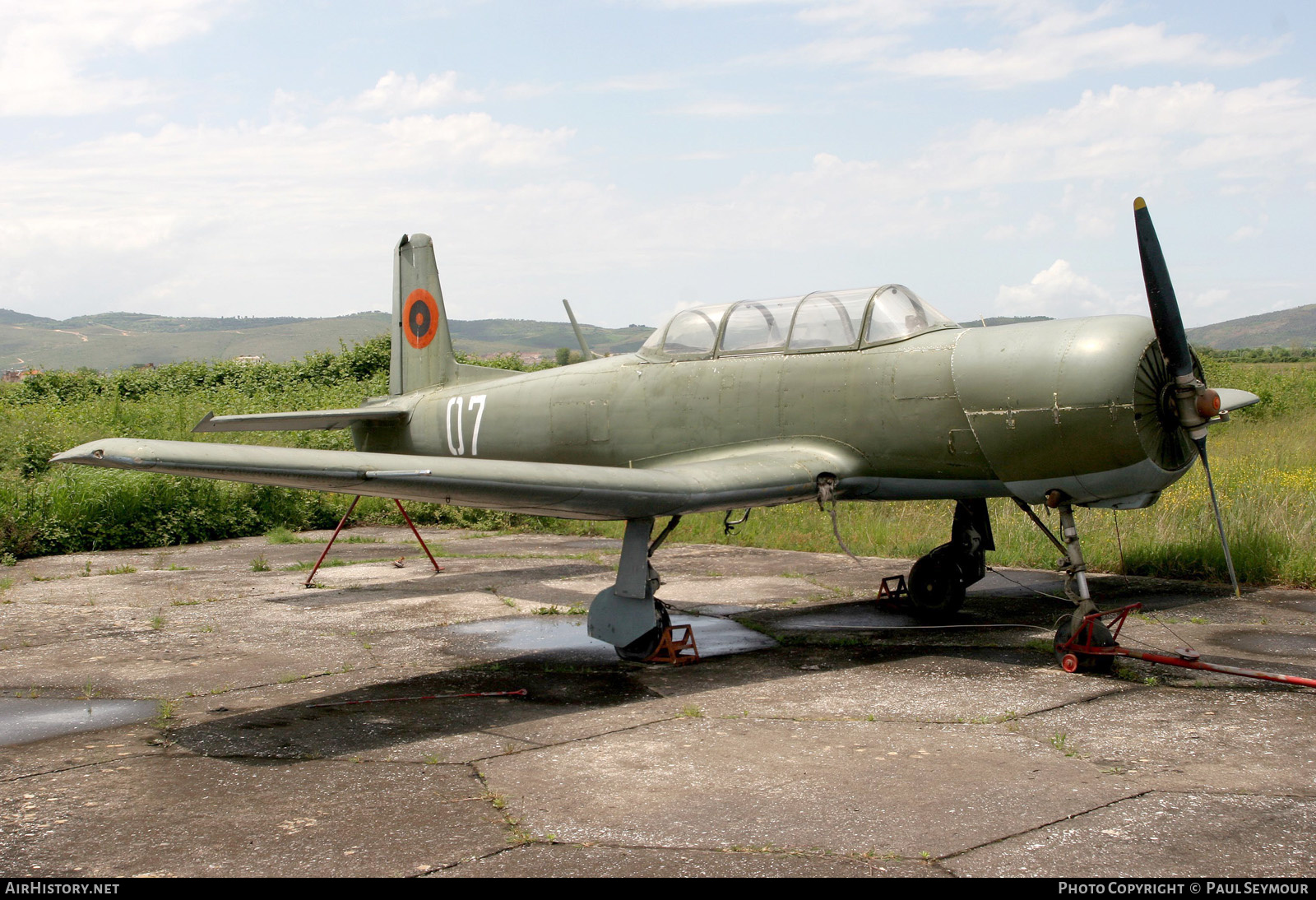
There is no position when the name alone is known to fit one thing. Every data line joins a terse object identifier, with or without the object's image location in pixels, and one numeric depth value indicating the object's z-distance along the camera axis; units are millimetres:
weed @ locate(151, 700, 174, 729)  5871
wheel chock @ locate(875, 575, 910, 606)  9039
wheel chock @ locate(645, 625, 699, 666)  7156
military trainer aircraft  6207
